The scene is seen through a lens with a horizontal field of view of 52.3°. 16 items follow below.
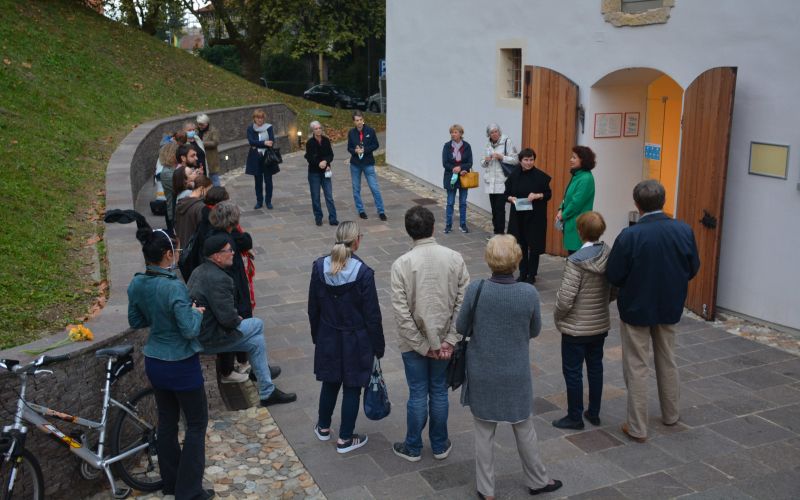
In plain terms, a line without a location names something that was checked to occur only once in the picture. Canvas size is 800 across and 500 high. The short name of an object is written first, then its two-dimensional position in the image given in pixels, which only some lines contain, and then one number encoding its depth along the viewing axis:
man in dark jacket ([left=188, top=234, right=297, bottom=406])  5.77
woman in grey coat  4.93
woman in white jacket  11.30
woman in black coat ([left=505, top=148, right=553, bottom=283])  9.91
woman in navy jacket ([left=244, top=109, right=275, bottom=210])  13.76
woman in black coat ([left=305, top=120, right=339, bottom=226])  12.76
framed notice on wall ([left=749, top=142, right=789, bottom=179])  8.23
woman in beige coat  5.85
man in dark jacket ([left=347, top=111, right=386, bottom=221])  13.09
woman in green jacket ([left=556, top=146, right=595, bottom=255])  8.85
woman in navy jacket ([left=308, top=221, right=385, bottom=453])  5.52
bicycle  4.54
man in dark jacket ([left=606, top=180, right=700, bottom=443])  5.82
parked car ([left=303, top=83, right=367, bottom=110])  37.62
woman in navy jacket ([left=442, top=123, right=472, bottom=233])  12.11
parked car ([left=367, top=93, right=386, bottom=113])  35.72
